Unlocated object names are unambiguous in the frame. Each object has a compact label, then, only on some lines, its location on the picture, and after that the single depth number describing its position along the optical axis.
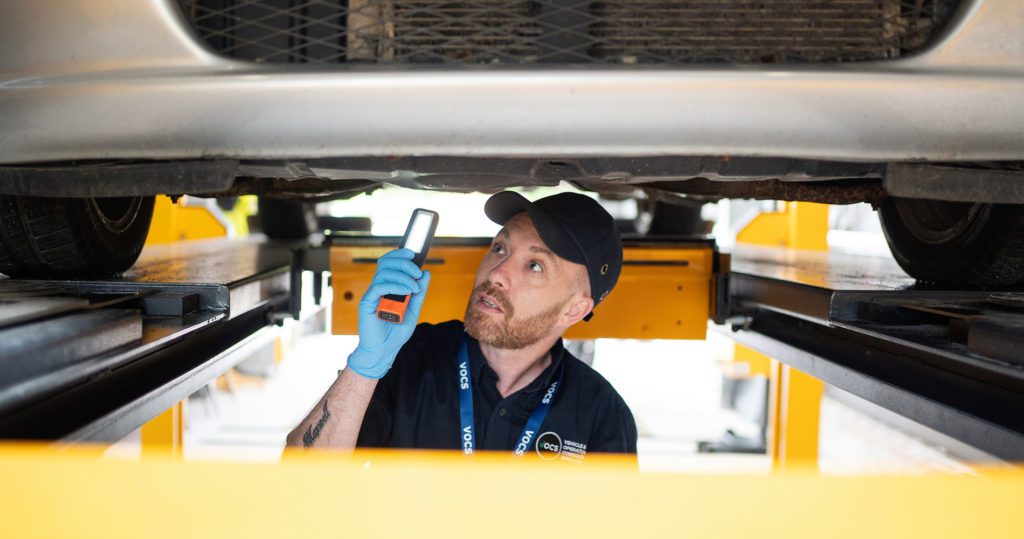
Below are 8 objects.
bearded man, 1.67
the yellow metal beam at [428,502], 0.56
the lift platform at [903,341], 1.25
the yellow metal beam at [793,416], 2.97
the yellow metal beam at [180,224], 3.52
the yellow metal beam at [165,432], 2.59
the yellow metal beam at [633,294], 2.31
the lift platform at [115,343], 0.96
